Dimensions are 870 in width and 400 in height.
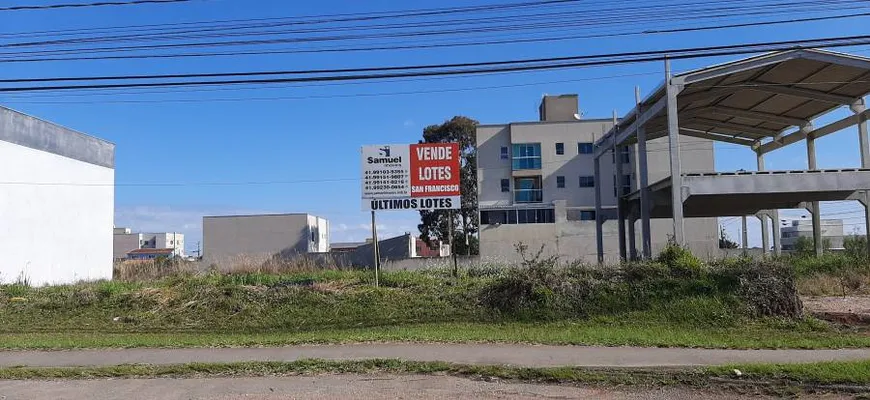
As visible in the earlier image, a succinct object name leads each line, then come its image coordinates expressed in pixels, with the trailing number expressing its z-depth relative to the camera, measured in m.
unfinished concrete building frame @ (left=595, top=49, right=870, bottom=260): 26.55
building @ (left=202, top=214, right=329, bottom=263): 71.25
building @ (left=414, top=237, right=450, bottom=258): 66.45
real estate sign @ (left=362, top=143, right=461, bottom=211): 17.77
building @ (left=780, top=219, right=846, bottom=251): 96.82
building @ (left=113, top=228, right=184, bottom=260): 114.60
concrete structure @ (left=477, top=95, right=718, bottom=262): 62.03
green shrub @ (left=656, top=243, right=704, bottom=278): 15.61
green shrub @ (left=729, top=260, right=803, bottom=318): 14.17
